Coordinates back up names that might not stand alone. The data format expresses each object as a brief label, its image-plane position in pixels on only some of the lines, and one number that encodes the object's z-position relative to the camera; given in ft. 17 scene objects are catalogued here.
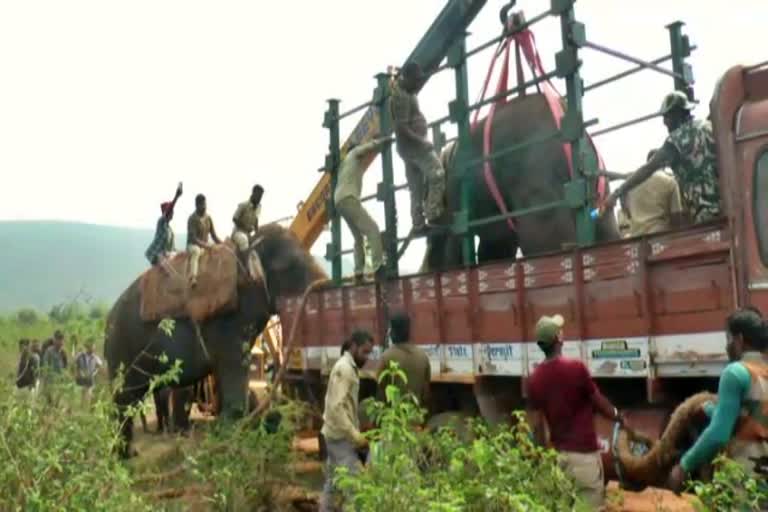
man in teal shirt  12.14
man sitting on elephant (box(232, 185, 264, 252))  35.60
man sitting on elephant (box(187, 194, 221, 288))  34.91
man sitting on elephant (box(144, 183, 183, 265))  36.37
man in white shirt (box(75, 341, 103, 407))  16.35
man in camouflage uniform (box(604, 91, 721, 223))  18.72
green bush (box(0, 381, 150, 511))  13.19
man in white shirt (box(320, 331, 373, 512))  18.58
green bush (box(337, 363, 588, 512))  12.06
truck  16.28
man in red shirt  15.70
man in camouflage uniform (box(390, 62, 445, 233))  27.91
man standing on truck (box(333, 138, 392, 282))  29.78
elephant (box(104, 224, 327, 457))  34.73
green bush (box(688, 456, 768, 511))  10.66
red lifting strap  26.32
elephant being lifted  27.02
